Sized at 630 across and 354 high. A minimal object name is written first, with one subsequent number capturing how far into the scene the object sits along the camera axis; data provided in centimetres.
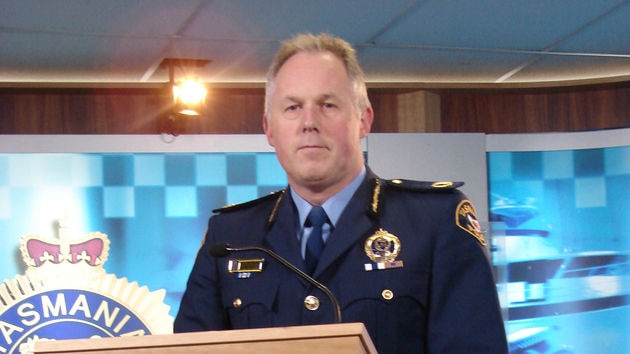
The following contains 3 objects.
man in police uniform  272
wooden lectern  225
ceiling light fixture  504
